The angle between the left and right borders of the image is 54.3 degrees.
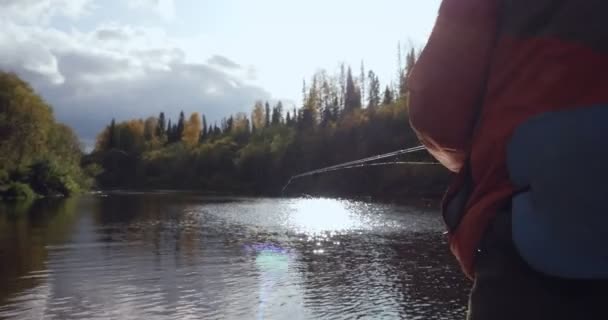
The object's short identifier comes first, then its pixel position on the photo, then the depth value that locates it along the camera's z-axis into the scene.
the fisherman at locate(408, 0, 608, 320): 1.18
